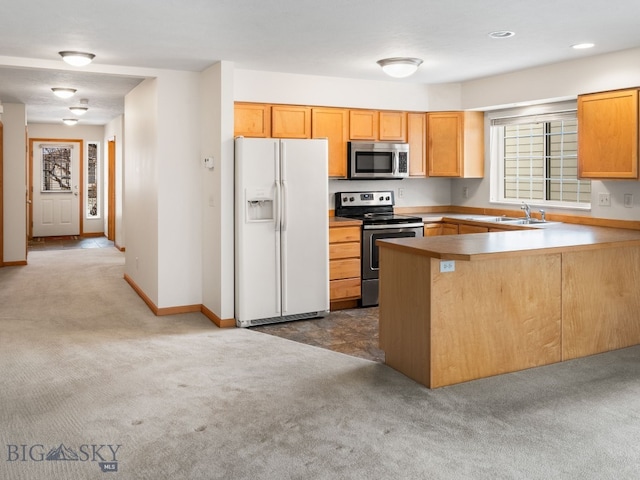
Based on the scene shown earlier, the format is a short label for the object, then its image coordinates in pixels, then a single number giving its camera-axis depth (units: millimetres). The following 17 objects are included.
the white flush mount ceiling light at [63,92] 6795
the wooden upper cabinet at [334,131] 5926
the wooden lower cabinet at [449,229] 6180
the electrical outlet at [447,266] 3596
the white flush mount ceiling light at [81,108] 8401
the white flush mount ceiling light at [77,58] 4680
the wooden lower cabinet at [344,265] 5758
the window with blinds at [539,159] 5828
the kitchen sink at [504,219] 5965
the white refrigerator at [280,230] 5117
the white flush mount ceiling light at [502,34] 4074
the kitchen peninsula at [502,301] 3629
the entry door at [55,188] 11859
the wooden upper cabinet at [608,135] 4613
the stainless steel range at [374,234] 5891
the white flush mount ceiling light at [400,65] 4988
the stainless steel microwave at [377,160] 6074
